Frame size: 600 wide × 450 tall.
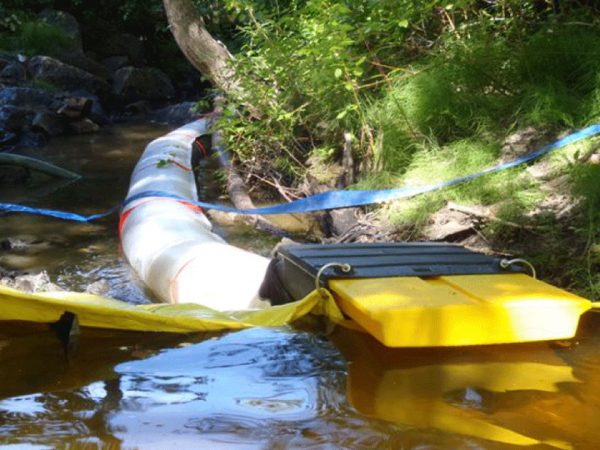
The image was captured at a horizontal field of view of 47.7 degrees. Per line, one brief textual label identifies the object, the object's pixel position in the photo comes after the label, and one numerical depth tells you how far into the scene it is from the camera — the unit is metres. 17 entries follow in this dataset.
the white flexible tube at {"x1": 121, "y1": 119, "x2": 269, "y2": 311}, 3.25
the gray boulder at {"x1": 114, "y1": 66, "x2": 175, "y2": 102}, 16.25
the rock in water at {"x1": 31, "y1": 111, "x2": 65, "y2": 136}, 11.28
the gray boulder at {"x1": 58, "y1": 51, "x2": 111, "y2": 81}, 16.48
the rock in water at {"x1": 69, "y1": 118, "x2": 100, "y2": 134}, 12.05
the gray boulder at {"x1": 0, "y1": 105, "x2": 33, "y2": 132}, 11.15
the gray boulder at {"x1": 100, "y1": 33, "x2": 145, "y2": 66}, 19.09
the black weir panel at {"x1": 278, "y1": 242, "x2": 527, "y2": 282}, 2.45
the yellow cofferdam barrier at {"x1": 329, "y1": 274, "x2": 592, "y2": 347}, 2.03
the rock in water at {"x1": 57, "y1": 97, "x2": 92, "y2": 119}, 12.06
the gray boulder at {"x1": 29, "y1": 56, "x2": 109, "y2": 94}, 14.34
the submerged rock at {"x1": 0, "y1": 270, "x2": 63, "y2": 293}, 3.92
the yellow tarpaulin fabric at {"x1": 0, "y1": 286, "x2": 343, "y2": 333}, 2.14
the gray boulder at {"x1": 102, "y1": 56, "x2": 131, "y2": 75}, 17.91
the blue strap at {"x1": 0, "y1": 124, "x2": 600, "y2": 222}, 3.90
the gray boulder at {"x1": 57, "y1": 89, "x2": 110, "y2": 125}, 12.97
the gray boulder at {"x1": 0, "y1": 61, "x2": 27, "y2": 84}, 13.55
